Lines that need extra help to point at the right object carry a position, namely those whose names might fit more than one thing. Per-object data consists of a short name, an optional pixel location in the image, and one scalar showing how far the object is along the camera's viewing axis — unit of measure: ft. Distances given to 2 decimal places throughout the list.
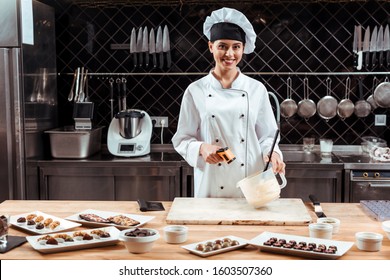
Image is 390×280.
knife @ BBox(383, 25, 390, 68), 14.23
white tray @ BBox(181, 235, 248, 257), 5.96
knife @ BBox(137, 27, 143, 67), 14.64
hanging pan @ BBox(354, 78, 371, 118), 14.52
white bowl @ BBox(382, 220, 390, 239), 6.55
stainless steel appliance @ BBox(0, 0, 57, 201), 12.72
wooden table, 6.00
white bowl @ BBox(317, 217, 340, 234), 6.81
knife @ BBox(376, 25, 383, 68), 14.25
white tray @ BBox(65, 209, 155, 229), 7.14
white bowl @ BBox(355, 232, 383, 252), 6.09
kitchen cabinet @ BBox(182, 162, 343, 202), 12.99
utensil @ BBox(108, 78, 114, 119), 15.06
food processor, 13.89
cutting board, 7.31
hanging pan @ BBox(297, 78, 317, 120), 14.64
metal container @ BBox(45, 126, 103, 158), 13.60
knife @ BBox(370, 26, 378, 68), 14.26
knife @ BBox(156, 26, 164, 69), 14.62
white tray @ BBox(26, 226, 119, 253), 6.07
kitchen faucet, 13.93
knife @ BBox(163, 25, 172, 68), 14.53
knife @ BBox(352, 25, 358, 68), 14.29
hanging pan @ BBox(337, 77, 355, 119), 14.55
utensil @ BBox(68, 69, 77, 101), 14.82
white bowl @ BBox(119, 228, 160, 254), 6.00
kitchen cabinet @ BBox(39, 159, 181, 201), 13.26
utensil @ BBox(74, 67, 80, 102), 14.76
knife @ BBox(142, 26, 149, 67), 14.57
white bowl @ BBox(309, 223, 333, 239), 6.47
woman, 9.51
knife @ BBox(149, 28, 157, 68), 14.61
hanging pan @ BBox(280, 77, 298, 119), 14.66
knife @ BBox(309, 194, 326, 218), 7.63
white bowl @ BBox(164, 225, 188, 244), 6.35
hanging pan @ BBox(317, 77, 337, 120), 14.56
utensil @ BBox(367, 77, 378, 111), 14.62
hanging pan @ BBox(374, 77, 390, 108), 14.43
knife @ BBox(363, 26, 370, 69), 14.23
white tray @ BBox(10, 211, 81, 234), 6.89
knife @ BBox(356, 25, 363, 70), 14.20
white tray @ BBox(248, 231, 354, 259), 5.87
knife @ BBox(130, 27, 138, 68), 14.64
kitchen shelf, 14.66
